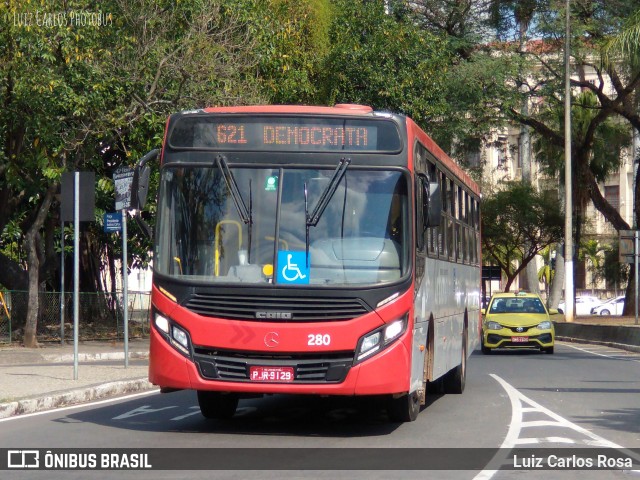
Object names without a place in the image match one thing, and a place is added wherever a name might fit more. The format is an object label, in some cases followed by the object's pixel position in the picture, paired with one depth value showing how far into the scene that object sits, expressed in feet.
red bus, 37.63
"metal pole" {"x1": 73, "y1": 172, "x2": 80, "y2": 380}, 57.47
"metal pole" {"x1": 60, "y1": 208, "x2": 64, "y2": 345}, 95.63
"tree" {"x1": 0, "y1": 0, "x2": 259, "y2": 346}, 79.66
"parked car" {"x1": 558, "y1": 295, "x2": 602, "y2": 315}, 253.77
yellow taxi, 98.43
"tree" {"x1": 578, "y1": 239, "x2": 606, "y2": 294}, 300.40
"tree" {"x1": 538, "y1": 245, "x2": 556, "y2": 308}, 288.18
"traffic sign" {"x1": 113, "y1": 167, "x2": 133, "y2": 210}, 64.54
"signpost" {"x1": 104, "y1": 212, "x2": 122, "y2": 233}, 71.20
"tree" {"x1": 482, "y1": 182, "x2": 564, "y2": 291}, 223.30
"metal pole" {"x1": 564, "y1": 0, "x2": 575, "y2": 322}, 139.97
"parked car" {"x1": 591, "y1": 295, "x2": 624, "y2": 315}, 245.45
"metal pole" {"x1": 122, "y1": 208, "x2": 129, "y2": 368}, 65.82
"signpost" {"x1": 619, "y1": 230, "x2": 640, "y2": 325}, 116.98
